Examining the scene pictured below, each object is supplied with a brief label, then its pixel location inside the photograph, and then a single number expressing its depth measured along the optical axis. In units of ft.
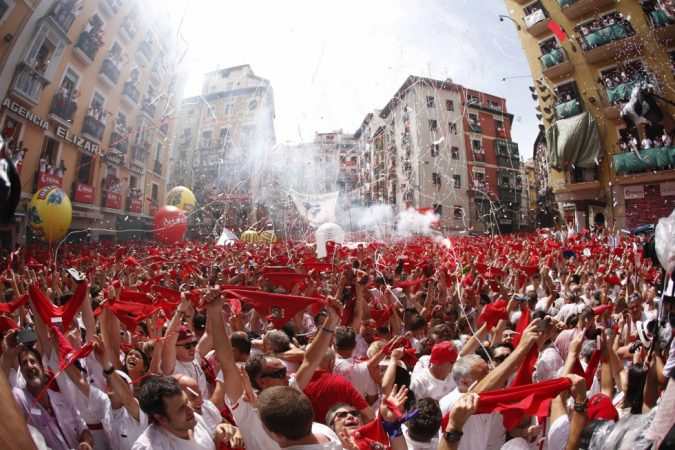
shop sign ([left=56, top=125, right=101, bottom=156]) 29.49
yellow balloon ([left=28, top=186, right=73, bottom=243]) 28.99
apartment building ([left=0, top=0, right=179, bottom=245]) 21.01
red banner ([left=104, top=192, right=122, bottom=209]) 40.47
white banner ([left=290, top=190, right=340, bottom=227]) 60.39
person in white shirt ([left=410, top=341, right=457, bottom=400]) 11.02
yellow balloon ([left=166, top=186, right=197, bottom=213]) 61.82
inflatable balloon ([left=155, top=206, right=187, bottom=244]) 54.19
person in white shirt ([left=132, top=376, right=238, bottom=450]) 7.25
